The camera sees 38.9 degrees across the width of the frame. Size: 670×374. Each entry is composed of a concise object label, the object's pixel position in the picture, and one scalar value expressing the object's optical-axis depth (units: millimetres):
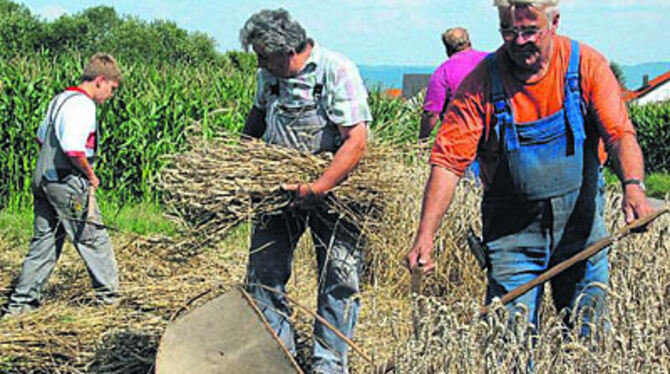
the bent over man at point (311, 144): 4215
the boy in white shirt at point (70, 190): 5875
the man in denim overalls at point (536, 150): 3350
